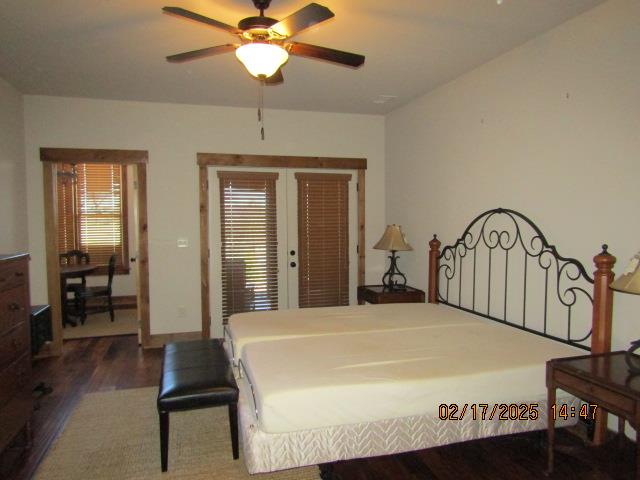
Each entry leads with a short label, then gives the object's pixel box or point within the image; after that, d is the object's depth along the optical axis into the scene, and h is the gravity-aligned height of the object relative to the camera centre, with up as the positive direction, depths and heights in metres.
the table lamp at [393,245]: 4.62 -0.28
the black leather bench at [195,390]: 2.42 -0.95
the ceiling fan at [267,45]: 2.09 +0.95
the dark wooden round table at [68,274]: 5.66 -0.71
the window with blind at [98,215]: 7.13 +0.07
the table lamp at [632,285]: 2.03 -0.32
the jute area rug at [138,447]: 2.46 -1.42
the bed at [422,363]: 2.14 -0.81
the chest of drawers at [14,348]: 2.50 -0.79
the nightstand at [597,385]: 1.94 -0.80
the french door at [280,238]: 5.02 -0.23
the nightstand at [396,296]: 4.58 -0.81
